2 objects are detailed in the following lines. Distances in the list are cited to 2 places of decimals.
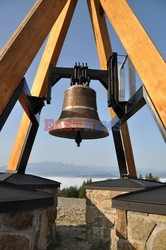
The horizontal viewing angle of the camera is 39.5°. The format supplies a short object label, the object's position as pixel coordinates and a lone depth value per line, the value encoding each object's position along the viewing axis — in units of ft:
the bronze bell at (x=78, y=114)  11.27
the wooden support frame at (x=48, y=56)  8.95
